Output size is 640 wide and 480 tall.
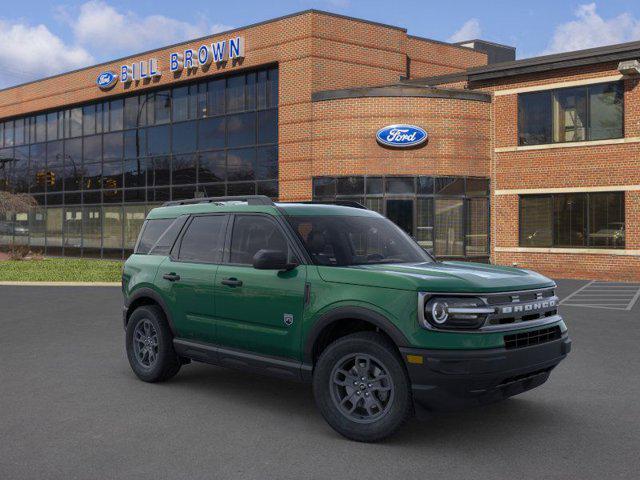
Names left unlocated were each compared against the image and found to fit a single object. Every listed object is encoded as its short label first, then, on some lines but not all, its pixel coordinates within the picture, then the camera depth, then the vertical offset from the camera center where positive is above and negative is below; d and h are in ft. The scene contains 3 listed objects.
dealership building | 75.10 +12.35
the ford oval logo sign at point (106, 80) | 109.91 +24.78
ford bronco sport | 16.69 -2.13
